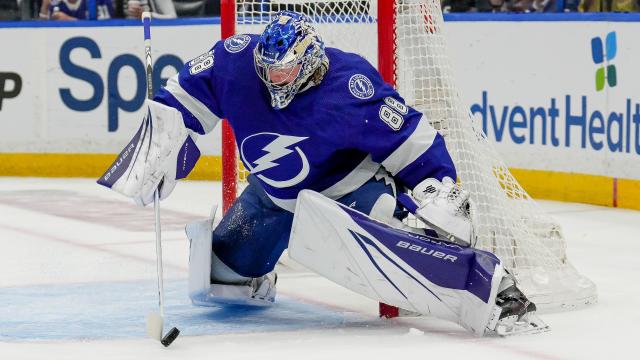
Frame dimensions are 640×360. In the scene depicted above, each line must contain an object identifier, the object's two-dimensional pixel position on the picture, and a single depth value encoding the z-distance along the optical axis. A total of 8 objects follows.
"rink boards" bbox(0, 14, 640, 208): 13.67
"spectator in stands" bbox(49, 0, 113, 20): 16.61
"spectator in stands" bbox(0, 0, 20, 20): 16.58
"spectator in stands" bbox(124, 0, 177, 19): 16.61
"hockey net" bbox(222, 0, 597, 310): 8.67
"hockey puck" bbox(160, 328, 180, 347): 7.44
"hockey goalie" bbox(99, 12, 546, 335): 7.68
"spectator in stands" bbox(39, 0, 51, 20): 16.70
